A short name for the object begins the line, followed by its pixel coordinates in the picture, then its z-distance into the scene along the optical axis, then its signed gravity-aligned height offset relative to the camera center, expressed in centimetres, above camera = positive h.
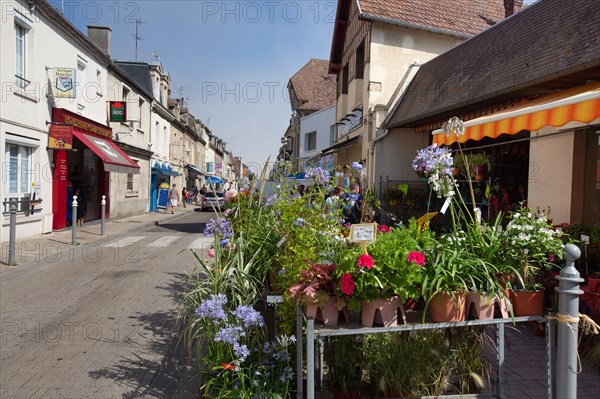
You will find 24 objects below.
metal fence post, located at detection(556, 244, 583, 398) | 229 -70
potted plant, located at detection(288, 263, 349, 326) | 264 -62
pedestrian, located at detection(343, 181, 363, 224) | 412 -5
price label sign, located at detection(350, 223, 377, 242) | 280 -25
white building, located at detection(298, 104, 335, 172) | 2734 +425
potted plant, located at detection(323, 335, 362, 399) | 308 -124
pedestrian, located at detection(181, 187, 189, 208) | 3203 -53
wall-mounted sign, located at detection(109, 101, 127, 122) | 1747 +310
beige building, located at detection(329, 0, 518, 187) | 1342 +493
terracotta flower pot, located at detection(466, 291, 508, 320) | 268 -68
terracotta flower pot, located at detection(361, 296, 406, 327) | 265 -72
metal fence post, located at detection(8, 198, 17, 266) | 835 -117
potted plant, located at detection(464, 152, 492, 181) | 788 +59
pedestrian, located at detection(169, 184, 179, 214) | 2528 -54
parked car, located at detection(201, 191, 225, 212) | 2808 -69
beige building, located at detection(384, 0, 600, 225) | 524 +166
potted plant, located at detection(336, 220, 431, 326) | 259 -51
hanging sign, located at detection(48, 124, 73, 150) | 1272 +145
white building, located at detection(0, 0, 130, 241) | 1074 +228
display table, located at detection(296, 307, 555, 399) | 256 -84
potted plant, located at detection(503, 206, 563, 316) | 277 -34
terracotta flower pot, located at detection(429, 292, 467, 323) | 266 -68
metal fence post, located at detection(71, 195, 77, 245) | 1095 -106
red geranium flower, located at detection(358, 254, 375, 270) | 255 -40
